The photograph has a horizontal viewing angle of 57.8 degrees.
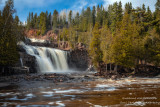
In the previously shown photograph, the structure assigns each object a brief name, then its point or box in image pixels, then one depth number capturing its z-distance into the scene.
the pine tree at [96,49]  37.78
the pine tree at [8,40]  25.91
